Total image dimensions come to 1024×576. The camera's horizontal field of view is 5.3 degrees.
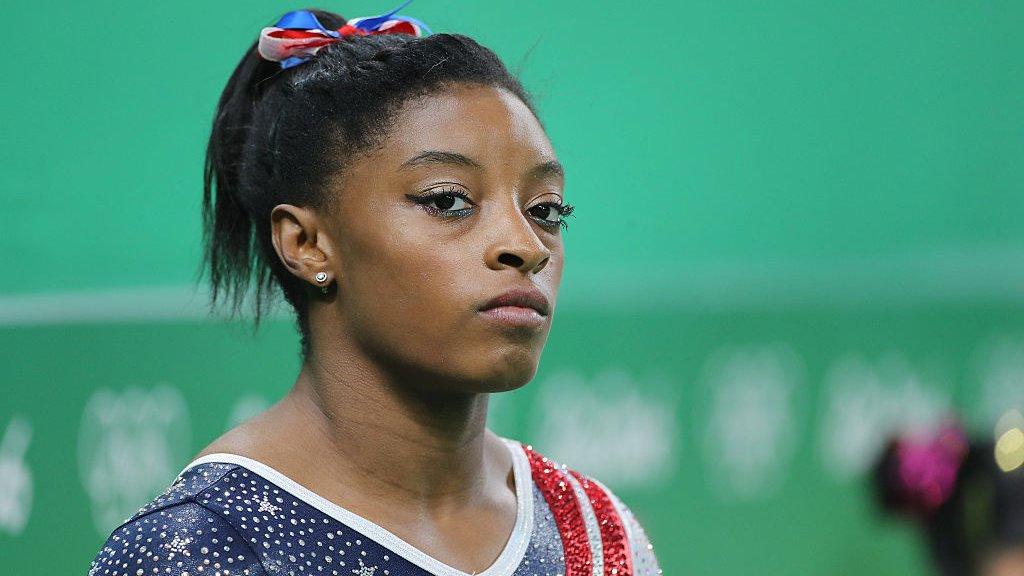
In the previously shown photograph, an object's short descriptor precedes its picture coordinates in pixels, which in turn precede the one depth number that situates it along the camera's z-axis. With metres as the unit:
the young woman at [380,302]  6.24
